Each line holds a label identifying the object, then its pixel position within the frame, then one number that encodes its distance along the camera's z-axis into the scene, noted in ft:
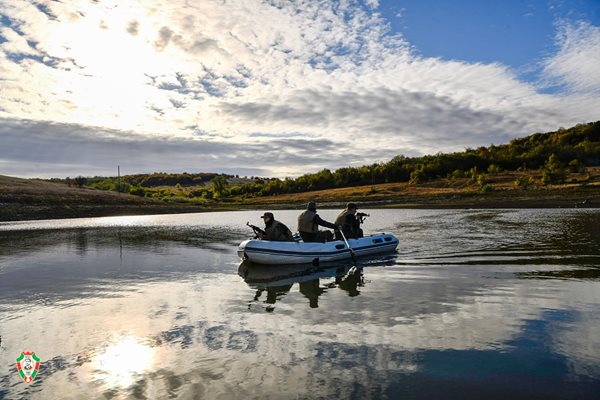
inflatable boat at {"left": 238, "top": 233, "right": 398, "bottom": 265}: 52.75
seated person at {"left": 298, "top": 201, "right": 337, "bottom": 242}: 56.34
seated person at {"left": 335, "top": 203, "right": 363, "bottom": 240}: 62.03
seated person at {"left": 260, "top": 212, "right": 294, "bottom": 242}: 54.95
